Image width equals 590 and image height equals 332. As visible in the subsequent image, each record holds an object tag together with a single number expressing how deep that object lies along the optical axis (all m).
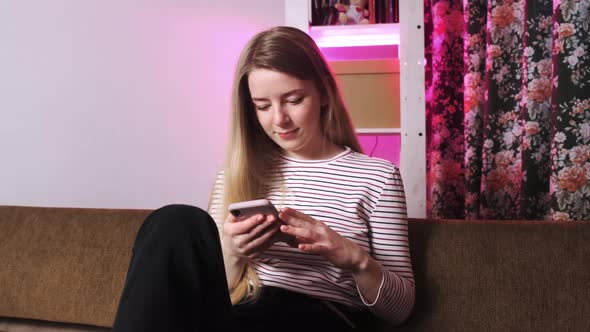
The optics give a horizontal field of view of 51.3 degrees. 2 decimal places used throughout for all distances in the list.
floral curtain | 1.79
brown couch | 1.31
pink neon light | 1.96
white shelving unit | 1.81
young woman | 1.14
